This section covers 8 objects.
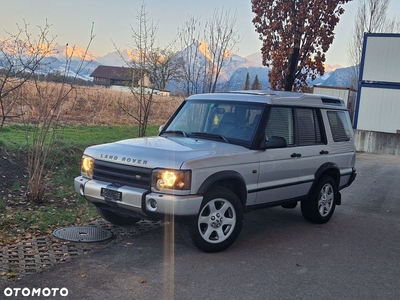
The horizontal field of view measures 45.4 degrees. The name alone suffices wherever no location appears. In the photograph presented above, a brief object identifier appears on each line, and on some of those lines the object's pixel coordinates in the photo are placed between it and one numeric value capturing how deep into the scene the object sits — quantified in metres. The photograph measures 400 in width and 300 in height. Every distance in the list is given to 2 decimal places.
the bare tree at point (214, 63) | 13.53
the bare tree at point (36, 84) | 7.47
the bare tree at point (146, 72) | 11.34
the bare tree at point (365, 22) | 37.22
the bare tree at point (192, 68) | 12.97
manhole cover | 6.11
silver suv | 5.48
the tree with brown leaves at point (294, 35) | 15.95
